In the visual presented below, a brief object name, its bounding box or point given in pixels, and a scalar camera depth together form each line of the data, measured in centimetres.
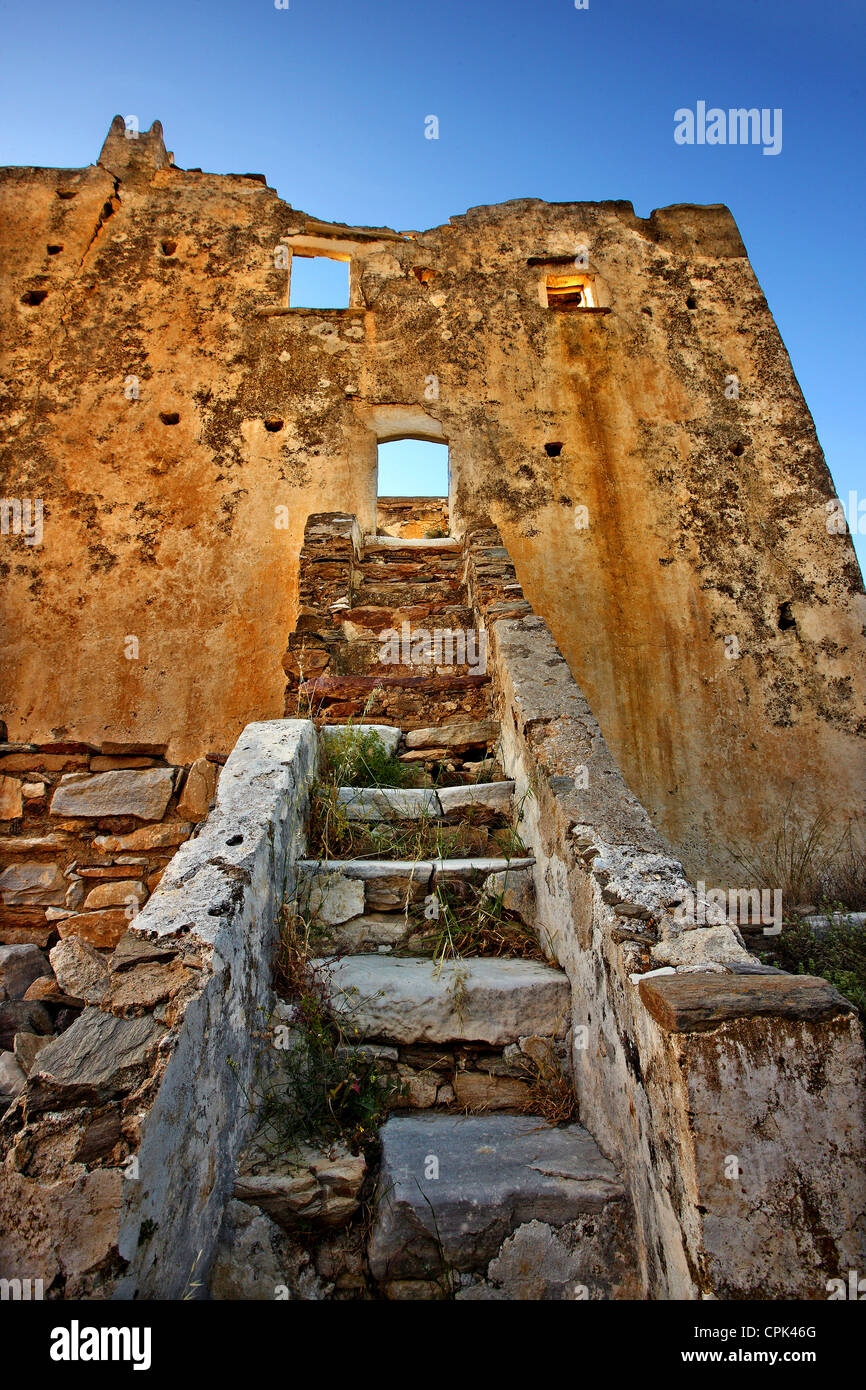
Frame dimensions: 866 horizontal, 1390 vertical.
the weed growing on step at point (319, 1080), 198
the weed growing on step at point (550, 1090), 214
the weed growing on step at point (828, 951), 331
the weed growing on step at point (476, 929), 262
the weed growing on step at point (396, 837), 298
